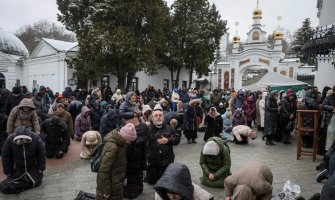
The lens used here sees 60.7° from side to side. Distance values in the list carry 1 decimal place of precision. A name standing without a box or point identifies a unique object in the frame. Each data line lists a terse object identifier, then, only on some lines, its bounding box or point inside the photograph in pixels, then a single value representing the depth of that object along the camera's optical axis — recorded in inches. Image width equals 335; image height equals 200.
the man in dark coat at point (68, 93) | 612.7
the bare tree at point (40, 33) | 2027.6
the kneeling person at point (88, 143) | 325.4
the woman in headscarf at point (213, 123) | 398.6
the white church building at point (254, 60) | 1437.0
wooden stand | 303.1
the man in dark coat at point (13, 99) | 348.5
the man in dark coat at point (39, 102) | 386.2
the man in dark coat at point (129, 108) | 313.9
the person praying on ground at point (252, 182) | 133.6
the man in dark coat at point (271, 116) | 404.5
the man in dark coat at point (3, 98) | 376.7
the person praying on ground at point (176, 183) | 134.1
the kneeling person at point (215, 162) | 225.6
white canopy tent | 700.0
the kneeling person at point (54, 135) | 329.1
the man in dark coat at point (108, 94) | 665.0
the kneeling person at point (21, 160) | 220.5
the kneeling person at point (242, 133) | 409.9
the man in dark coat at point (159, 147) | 233.3
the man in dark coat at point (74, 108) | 460.7
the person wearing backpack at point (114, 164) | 173.3
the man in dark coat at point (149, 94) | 605.0
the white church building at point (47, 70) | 1037.2
